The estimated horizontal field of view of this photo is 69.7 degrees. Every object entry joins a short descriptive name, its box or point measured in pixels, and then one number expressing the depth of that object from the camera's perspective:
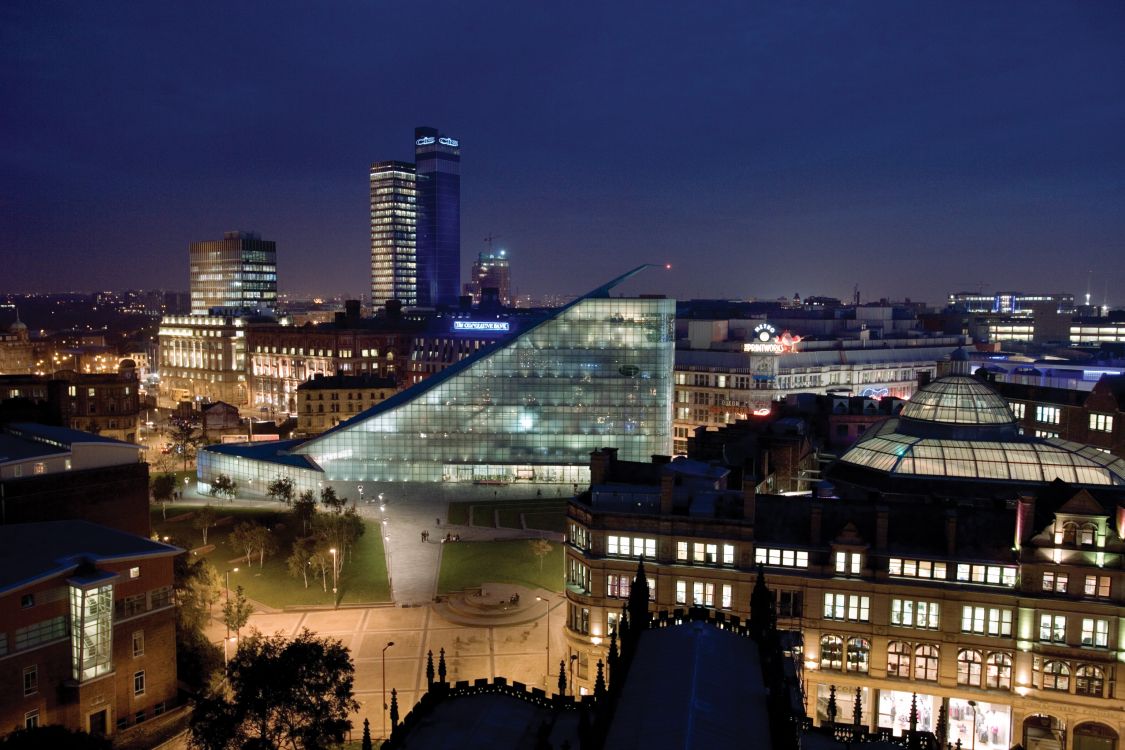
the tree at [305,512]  88.16
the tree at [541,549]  77.31
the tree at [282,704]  35.16
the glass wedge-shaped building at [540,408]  118.56
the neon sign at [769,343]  146.62
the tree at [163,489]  97.19
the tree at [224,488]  102.88
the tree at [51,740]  33.84
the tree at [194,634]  58.97
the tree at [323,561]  72.75
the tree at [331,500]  93.76
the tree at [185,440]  125.56
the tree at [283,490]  99.87
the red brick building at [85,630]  47.19
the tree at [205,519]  87.93
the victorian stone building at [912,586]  49.44
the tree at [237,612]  59.81
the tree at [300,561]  74.06
